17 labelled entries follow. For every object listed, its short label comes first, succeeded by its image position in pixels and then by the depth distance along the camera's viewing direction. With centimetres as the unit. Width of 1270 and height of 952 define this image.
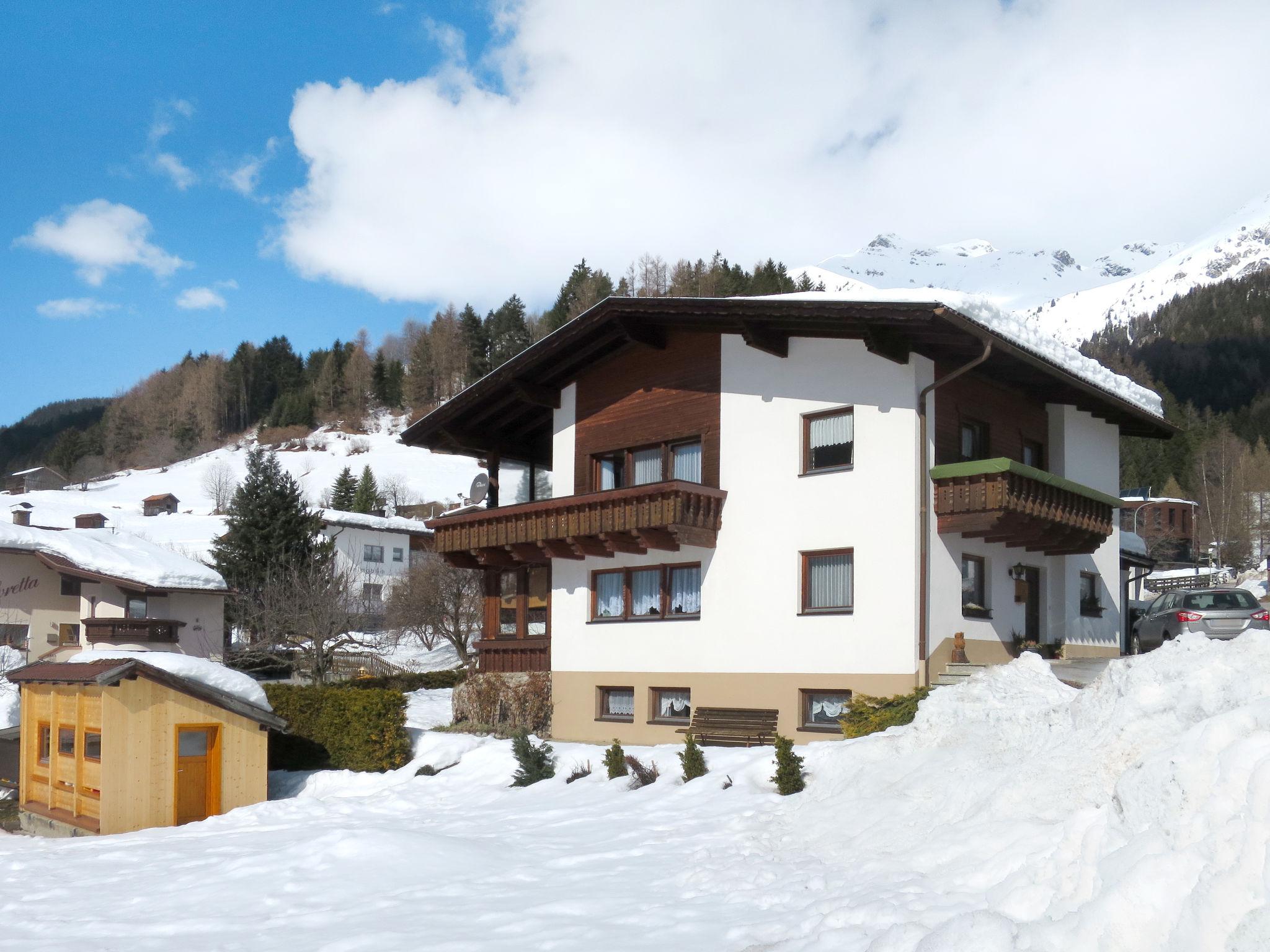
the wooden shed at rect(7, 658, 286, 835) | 1922
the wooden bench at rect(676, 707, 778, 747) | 2045
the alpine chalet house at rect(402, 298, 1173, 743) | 1967
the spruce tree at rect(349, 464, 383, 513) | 9225
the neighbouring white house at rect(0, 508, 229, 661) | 4281
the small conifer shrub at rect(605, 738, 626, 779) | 1778
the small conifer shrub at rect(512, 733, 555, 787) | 1909
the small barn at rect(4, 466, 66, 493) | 12162
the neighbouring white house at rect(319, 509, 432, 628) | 7006
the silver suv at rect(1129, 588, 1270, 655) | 2394
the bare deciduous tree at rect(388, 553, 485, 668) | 4716
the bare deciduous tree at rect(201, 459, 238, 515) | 10331
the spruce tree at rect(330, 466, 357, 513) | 9262
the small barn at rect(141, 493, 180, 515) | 9669
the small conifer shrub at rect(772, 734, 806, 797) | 1447
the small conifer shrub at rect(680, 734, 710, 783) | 1650
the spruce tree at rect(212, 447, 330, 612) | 5088
